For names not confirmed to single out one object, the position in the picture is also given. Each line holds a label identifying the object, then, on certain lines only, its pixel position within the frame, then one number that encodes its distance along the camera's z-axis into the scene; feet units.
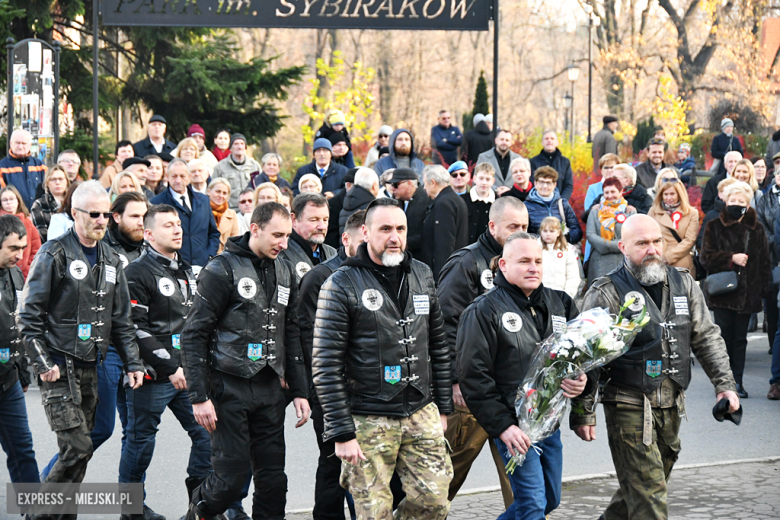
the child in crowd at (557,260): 67.82
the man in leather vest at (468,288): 41.42
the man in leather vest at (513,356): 35.19
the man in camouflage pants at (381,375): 33.83
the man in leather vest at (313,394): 39.73
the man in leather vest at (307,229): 46.55
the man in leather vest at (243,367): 37.83
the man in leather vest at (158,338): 42.39
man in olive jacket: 36.47
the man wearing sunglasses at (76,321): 39.32
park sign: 89.15
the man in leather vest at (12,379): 42.01
